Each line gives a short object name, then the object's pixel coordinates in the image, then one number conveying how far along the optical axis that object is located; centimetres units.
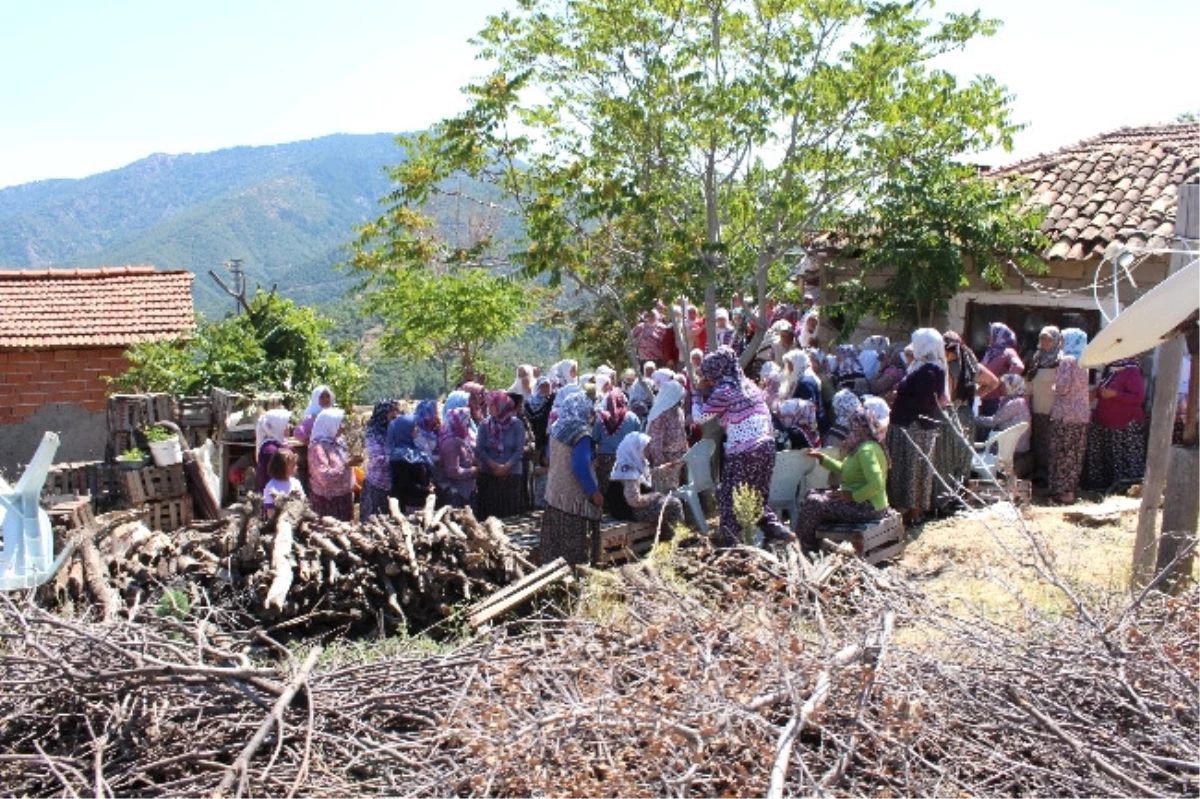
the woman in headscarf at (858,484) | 785
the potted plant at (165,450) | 1141
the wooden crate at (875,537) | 775
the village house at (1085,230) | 1242
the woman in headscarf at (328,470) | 928
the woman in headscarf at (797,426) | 878
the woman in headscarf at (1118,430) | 1037
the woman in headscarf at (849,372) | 1011
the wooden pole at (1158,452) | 646
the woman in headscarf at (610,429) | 885
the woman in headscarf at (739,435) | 776
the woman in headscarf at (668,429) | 895
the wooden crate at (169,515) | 1130
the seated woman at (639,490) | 827
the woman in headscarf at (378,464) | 905
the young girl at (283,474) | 893
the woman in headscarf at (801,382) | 921
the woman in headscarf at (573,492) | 791
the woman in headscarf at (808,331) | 1249
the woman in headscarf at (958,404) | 962
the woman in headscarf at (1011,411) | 1023
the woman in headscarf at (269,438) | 937
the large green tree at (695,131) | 1204
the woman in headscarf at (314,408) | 1030
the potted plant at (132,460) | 1146
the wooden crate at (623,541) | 805
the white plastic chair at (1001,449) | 970
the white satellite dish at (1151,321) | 516
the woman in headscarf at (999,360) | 1050
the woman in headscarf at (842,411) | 842
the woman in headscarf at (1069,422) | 1014
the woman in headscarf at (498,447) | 966
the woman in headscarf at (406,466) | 897
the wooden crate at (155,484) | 1129
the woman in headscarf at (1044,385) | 1052
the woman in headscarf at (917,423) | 917
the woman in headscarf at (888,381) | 1001
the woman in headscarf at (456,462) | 937
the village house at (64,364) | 1748
